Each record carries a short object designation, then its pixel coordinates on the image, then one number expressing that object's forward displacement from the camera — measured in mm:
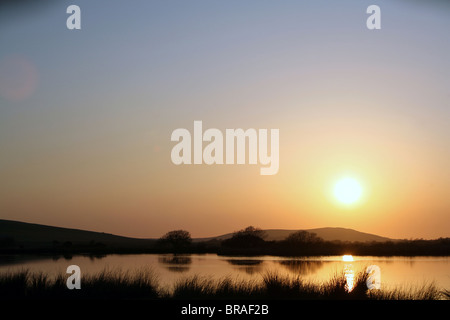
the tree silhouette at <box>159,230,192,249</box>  54156
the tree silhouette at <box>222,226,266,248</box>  47750
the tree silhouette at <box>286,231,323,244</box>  45028
